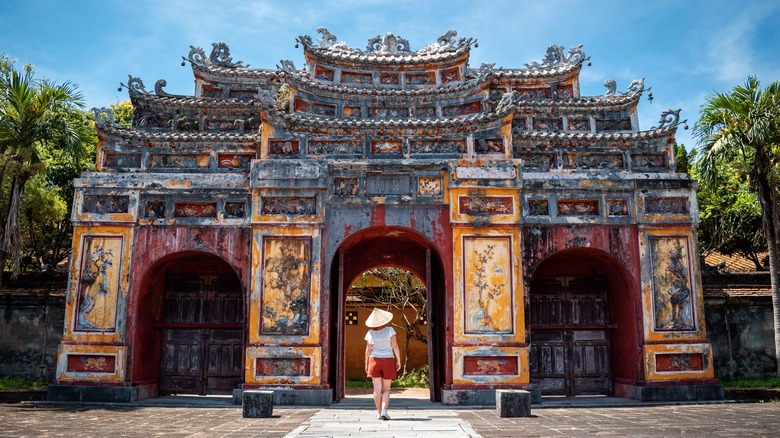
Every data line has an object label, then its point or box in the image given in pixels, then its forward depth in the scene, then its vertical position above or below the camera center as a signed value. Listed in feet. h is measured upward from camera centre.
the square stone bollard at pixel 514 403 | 31.81 -3.49
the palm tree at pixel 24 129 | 41.81 +13.05
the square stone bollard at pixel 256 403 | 31.17 -3.51
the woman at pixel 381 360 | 30.07 -1.34
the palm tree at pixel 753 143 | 41.86 +12.68
